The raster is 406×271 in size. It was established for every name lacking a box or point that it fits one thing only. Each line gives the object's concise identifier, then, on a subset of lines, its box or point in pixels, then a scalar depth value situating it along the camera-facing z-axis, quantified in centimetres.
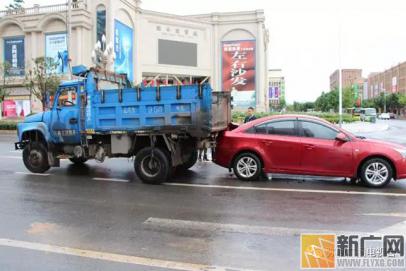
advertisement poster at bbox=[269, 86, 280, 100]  10800
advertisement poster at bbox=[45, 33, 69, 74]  4678
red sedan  886
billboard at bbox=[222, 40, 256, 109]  6175
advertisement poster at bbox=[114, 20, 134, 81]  4950
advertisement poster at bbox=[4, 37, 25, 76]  4931
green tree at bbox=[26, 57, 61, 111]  3384
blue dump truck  923
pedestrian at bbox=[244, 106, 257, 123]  1342
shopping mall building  4741
